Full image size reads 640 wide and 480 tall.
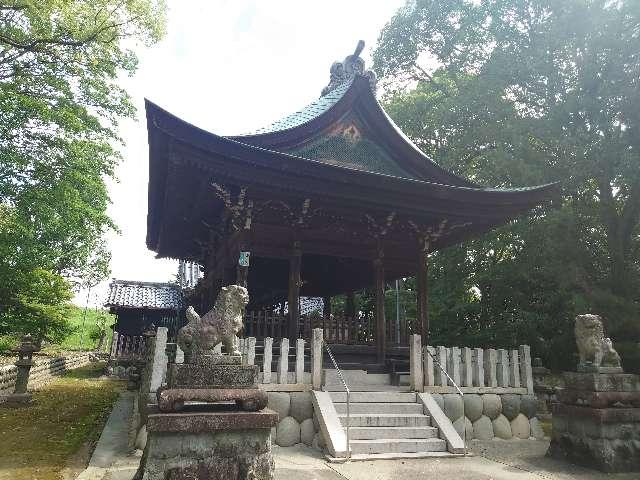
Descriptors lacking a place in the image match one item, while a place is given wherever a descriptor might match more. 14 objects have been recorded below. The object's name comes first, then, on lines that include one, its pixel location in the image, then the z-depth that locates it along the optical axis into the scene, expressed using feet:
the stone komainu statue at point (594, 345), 23.71
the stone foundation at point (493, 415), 27.63
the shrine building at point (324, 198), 27.96
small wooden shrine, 85.30
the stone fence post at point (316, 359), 25.79
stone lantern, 38.11
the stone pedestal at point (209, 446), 14.35
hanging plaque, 29.57
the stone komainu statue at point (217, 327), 16.28
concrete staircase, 22.67
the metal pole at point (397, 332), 34.12
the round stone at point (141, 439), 21.07
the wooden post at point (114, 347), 71.77
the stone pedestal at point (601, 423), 21.79
